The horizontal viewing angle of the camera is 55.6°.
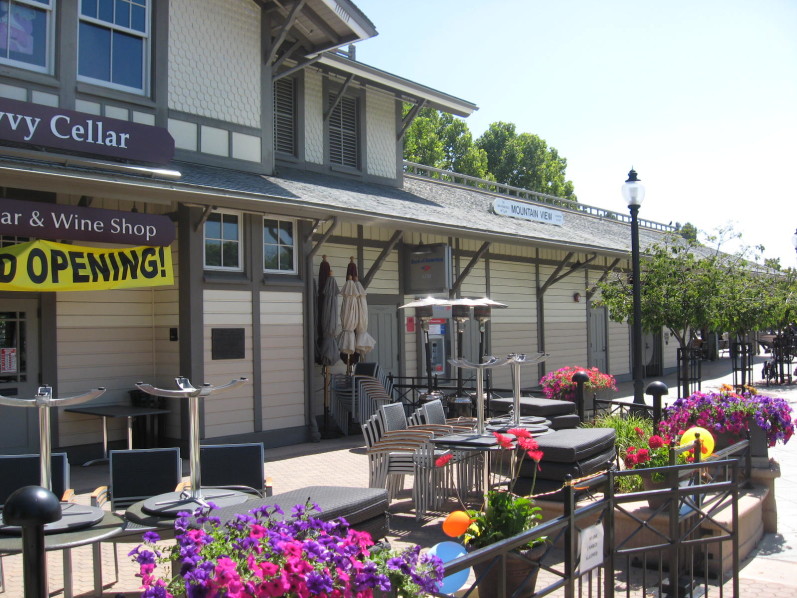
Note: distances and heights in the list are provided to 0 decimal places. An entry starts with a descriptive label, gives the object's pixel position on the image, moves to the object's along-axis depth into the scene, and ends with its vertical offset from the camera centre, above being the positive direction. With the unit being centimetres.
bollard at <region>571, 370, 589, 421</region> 1072 -95
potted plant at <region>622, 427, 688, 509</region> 618 -119
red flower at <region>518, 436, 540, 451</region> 517 -86
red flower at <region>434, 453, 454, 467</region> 540 -101
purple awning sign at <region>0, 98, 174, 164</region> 873 +238
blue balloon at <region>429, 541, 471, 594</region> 400 -130
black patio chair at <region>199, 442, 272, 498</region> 598 -114
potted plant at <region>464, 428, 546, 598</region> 449 -127
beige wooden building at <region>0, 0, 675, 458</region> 949 +171
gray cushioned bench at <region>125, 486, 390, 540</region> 461 -116
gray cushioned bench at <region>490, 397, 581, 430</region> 1018 -127
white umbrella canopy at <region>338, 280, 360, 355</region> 1274 +6
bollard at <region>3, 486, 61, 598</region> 254 -67
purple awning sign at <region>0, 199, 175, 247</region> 848 +122
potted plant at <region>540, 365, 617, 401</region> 1184 -104
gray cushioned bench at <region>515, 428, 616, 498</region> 670 -129
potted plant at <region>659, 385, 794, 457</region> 719 -100
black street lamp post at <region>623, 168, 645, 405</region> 1114 +84
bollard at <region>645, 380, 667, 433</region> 812 -81
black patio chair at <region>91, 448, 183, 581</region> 572 -116
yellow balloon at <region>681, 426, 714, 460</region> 620 -104
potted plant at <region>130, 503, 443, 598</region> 244 -83
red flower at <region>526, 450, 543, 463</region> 509 -92
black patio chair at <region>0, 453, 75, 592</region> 542 -106
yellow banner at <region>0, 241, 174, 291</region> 865 +72
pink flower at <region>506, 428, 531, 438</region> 524 -79
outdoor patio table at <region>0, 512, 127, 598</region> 427 -125
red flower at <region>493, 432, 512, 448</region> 536 -87
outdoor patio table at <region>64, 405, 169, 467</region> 964 -113
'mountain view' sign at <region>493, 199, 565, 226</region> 1954 +289
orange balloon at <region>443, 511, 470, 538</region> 438 -119
